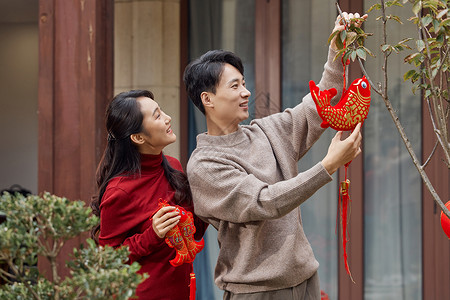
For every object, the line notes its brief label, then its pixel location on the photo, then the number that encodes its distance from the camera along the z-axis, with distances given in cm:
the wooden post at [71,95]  400
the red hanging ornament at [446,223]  257
